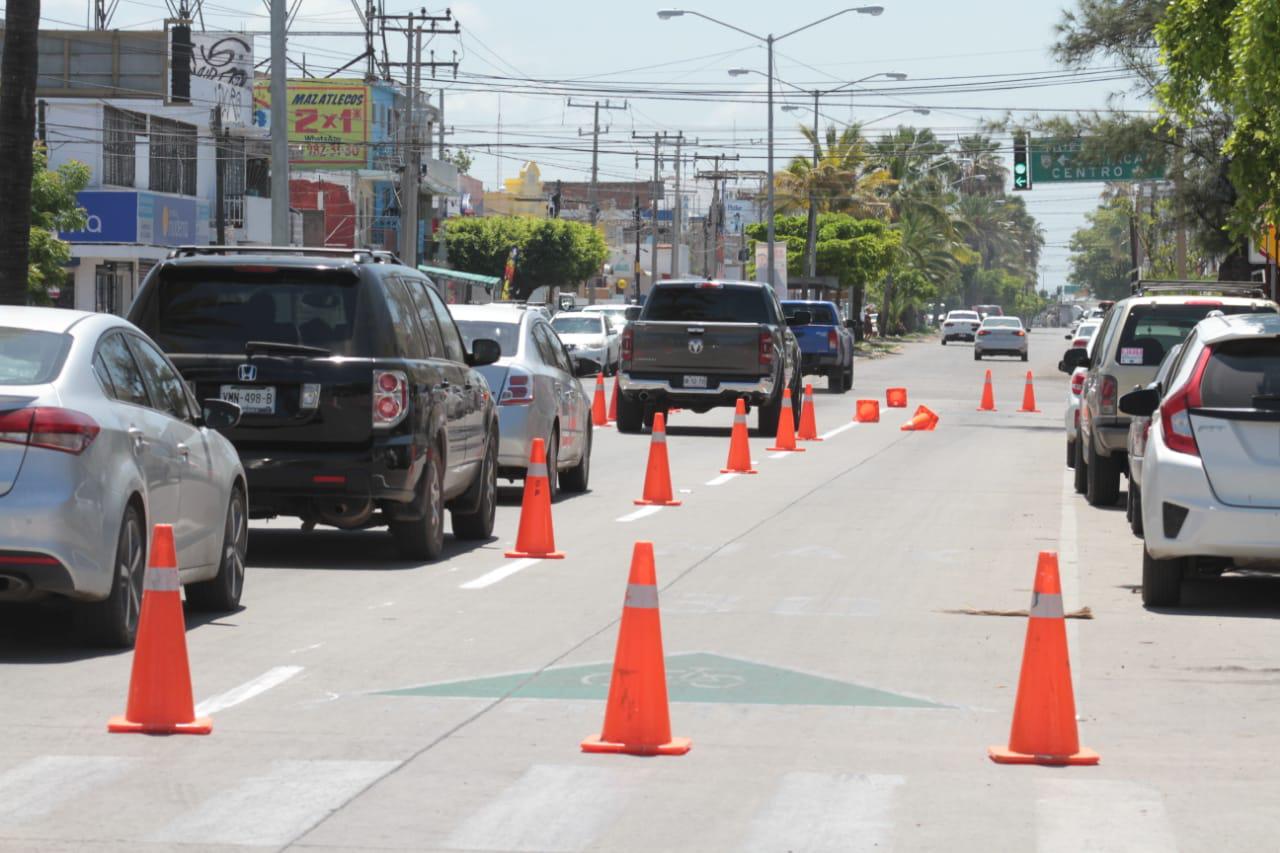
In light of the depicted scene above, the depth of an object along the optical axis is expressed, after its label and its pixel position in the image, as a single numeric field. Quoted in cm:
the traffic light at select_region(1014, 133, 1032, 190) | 5028
